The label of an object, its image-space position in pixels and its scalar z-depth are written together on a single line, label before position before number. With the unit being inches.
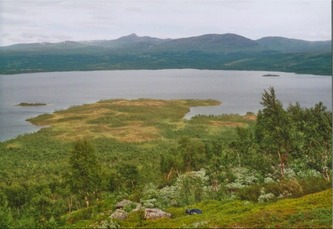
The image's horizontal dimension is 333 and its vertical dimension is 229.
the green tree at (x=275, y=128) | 1156.5
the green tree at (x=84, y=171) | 1392.7
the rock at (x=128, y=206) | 1026.3
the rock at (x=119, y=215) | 926.6
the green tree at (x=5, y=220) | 917.6
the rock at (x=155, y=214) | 902.4
